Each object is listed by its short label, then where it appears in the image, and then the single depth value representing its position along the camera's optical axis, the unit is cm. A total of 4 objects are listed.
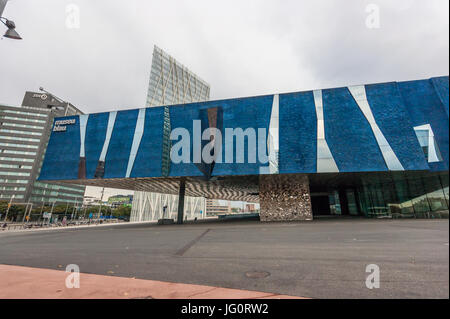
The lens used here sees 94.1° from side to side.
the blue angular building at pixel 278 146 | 2106
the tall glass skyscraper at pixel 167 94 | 7019
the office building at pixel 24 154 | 9519
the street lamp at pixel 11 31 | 590
